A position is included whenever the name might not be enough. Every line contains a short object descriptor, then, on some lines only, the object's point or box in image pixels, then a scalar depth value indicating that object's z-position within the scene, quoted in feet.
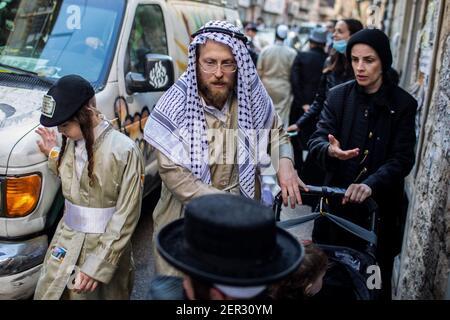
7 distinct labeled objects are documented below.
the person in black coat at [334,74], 15.88
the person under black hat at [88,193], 7.93
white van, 9.52
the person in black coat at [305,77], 22.84
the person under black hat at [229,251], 4.71
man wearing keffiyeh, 8.20
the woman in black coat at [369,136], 9.45
